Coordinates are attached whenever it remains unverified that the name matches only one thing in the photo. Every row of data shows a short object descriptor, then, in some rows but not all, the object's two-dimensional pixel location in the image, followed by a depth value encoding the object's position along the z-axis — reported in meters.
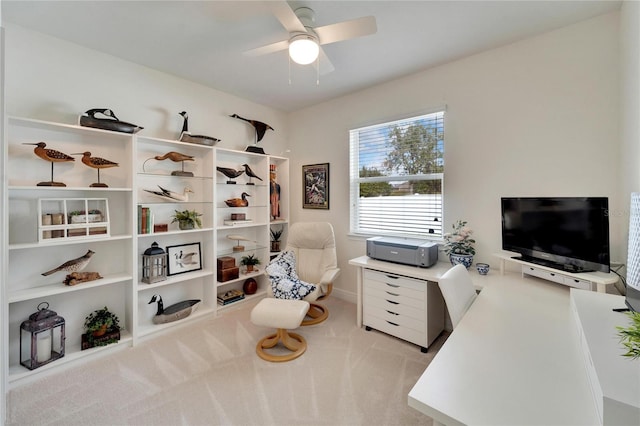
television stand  1.58
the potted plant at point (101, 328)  2.24
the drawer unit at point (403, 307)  2.29
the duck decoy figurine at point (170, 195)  2.63
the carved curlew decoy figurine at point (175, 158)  2.68
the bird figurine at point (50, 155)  2.00
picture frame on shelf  2.84
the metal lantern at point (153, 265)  2.58
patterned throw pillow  2.46
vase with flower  2.32
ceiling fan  1.56
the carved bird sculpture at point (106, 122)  2.19
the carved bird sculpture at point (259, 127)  3.42
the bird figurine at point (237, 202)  3.24
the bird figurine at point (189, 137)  2.77
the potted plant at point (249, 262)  3.41
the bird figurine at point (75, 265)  2.11
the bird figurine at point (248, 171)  3.37
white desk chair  1.39
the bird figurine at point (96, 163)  2.21
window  2.76
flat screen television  1.63
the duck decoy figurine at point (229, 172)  3.08
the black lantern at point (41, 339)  1.96
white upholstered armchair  2.96
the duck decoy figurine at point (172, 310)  2.65
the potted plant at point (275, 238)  3.73
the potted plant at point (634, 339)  0.66
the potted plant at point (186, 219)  2.81
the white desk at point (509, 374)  0.77
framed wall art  3.61
